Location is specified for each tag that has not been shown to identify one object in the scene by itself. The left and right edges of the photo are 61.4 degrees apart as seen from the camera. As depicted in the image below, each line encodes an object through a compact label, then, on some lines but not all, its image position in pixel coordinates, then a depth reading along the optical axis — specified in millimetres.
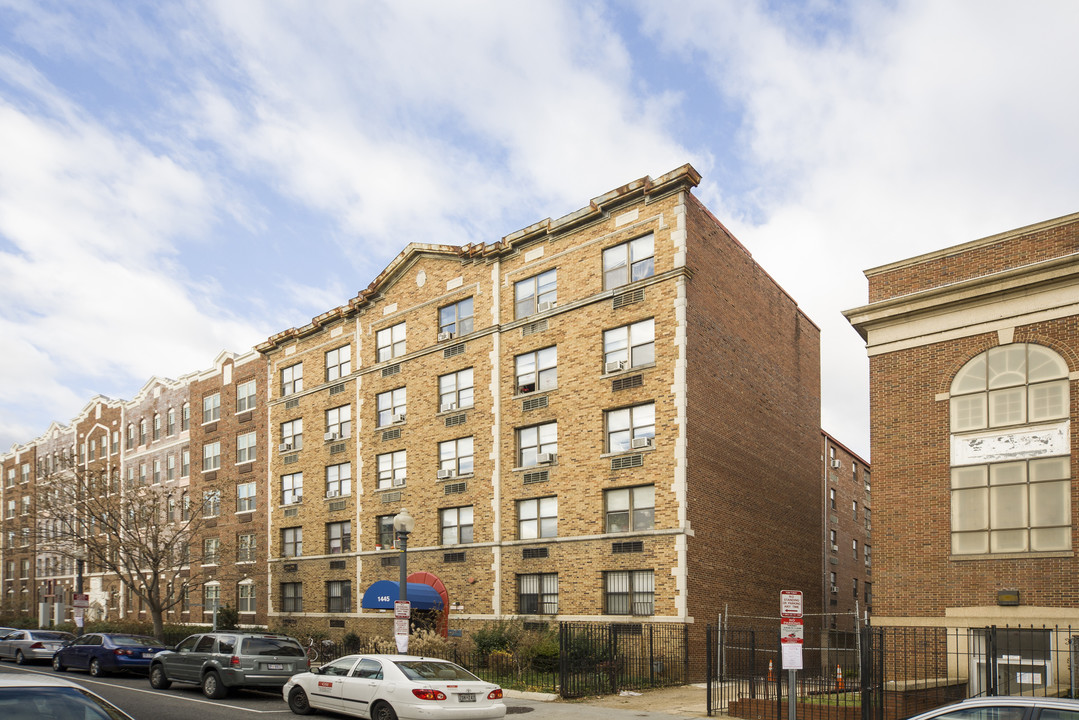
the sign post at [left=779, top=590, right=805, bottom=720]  14625
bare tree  39969
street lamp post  23312
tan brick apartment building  28500
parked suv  20734
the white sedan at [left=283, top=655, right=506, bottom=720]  15812
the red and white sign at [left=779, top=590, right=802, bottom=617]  14805
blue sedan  26734
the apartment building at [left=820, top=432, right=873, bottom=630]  40500
